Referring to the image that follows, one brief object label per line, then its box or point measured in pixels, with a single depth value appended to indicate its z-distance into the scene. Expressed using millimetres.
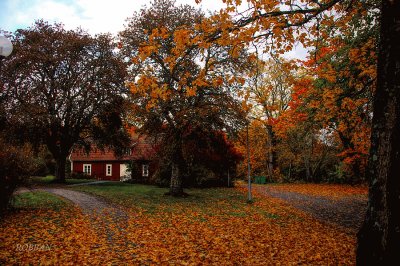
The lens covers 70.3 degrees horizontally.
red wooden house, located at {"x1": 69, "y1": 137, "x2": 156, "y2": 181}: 40688
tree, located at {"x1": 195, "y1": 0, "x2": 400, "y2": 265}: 4129
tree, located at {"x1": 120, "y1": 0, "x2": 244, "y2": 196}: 15945
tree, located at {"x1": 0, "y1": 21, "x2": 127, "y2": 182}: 22859
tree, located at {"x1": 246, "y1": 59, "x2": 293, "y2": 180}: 36500
